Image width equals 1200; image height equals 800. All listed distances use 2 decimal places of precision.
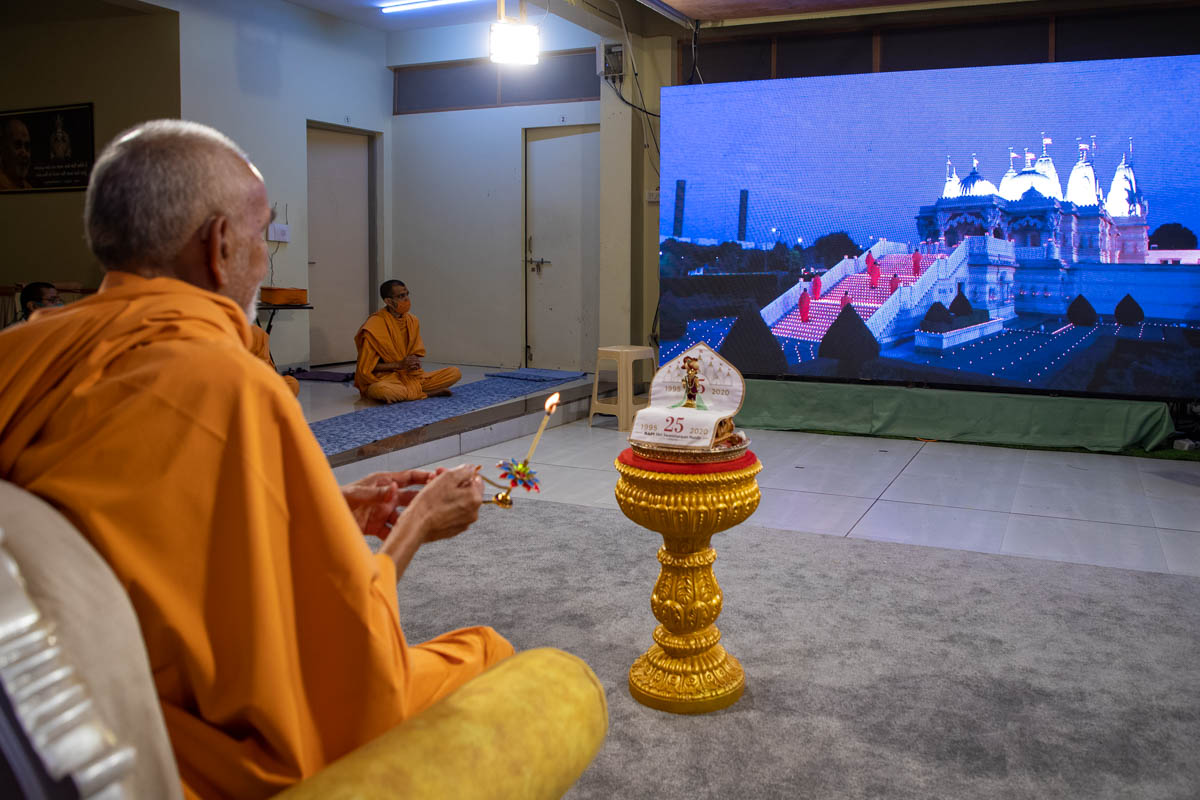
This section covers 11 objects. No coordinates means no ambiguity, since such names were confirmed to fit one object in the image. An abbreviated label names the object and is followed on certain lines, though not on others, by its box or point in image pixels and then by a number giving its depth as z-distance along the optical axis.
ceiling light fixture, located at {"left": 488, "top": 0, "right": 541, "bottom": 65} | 6.50
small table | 8.13
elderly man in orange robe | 1.08
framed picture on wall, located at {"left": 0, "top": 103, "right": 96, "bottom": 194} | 8.30
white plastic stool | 6.94
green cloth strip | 6.27
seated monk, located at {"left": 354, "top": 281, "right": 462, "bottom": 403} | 7.35
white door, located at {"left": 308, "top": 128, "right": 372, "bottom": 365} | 9.64
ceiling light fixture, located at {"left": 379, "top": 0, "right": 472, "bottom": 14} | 8.58
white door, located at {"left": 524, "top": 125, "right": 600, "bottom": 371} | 9.15
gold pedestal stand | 2.60
